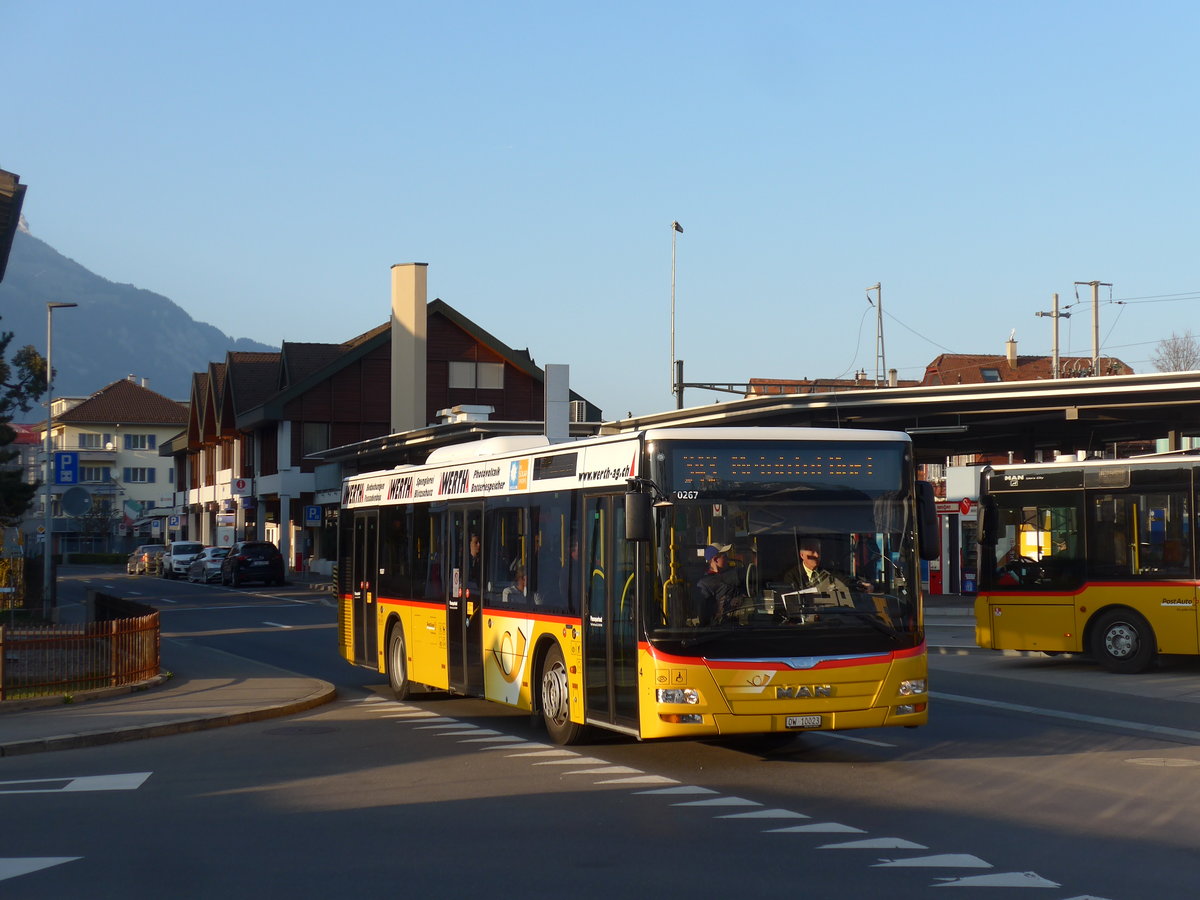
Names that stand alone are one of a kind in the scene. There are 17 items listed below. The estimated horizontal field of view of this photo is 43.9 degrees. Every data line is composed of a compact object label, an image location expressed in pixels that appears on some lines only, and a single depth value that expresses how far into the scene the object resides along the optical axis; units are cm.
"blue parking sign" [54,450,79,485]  2905
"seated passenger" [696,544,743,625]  1138
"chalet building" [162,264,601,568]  6184
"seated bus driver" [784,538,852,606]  1154
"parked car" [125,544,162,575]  7112
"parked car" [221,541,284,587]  5578
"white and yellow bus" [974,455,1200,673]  2011
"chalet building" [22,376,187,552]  12312
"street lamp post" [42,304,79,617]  3384
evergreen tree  3584
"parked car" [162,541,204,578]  6575
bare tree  7681
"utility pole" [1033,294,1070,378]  6012
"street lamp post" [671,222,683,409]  4319
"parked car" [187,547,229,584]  5959
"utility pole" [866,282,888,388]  5675
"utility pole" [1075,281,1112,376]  6006
